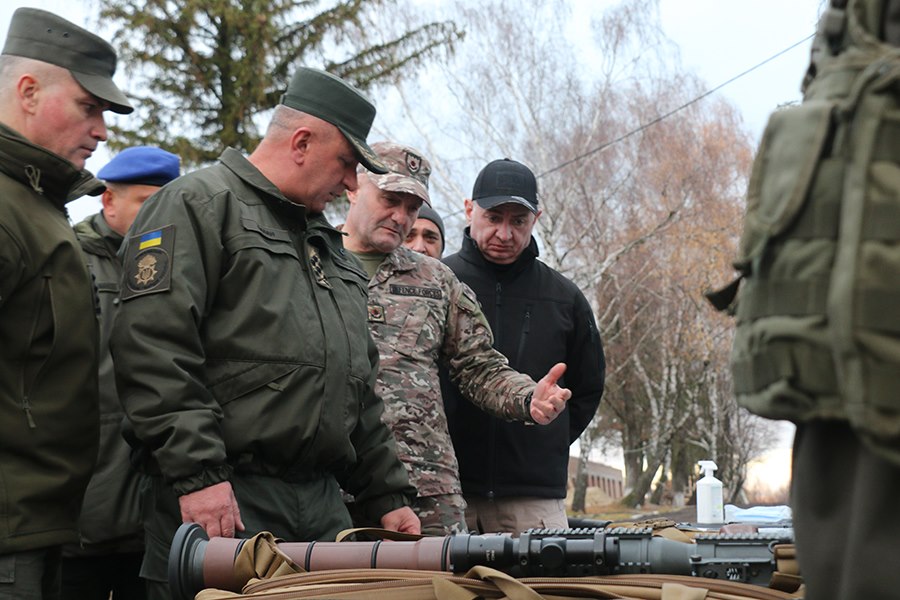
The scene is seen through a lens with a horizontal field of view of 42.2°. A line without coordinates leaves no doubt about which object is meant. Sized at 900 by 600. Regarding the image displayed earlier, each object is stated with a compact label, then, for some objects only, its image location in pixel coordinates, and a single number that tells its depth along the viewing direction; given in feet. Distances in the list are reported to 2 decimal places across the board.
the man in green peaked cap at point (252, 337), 10.34
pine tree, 46.21
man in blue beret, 12.78
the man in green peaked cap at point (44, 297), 9.80
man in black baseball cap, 16.43
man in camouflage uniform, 14.21
